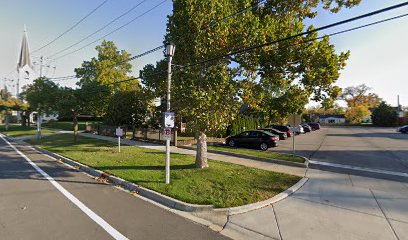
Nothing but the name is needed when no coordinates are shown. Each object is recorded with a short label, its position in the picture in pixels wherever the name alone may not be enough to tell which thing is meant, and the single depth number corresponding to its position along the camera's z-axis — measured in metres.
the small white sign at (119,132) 13.17
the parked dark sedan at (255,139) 16.36
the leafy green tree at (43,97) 18.20
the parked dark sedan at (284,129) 26.91
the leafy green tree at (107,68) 31.80
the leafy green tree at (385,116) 56.84
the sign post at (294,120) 13.79
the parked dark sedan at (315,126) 45.12
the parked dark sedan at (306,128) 36.59
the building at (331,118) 99.12
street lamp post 7.57
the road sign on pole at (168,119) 7.41
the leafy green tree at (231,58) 8.20
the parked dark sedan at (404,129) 35.11
